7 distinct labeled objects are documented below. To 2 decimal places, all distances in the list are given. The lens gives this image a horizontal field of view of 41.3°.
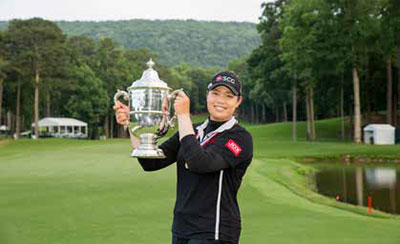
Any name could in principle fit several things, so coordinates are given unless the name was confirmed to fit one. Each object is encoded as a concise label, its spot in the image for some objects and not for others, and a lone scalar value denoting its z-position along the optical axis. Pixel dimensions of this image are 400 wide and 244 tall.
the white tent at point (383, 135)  41.25
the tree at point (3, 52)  56.44
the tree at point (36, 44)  59.34
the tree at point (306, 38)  42.56
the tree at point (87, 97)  75.62
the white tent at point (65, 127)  78.00
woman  3.28
